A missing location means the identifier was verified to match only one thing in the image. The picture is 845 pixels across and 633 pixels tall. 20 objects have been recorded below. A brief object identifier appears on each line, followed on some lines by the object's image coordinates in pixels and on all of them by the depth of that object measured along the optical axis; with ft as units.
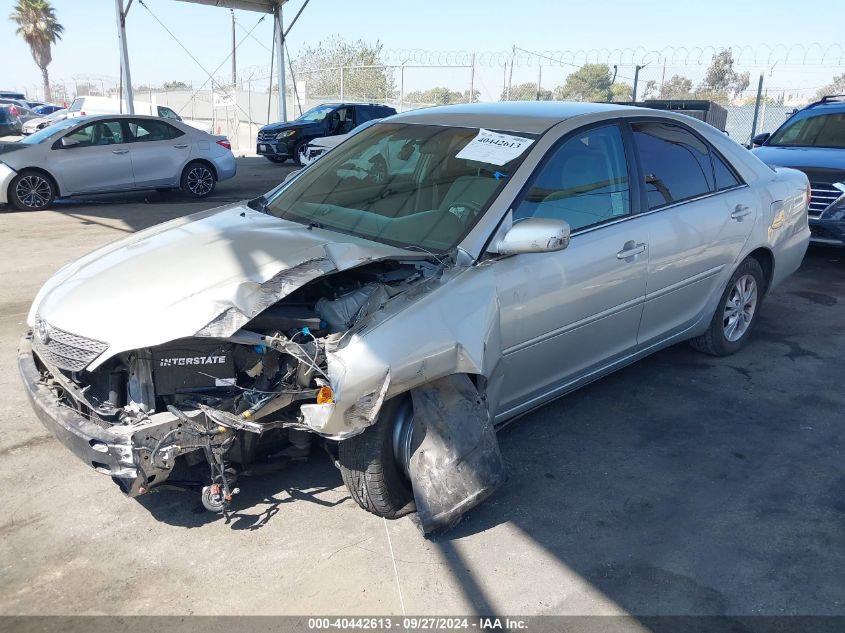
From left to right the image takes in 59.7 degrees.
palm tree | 180.96
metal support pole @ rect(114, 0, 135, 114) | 48.96
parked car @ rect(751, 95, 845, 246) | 25.21
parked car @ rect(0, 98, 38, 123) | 86.43
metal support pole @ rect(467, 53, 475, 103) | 69.05
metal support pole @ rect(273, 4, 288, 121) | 57.26
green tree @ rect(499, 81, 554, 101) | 83.77
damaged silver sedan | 9.62
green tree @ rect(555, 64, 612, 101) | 92.75
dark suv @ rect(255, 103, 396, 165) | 60.29
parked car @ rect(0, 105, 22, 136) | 81.68
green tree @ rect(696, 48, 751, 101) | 73.56
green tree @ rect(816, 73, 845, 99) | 86.40
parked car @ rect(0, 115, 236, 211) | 36.76
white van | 84.72
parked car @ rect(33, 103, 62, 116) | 109.04
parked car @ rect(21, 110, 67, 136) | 81.10
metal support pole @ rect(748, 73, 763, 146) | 57.77
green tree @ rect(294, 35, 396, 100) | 102.12
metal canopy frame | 49.21
